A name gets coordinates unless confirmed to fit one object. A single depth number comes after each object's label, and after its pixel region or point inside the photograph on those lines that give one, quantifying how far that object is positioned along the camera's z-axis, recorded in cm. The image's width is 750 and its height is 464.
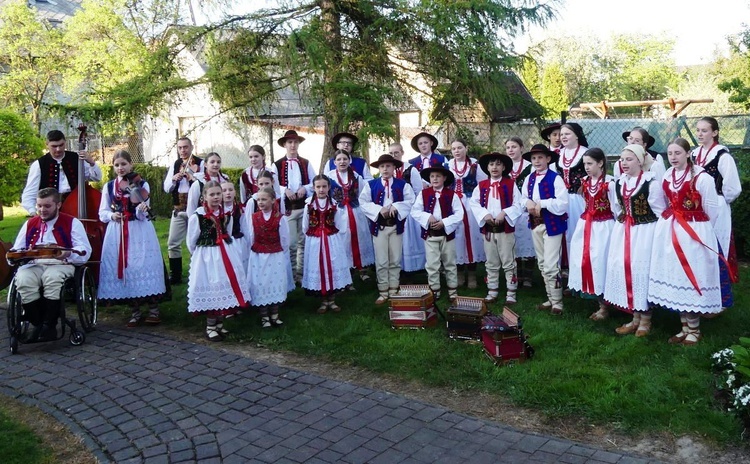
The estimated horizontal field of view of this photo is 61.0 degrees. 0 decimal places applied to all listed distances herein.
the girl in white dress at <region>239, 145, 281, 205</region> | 825
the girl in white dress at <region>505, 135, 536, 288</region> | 775
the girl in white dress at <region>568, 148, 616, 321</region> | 631
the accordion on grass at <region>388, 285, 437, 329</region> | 656
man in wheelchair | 626
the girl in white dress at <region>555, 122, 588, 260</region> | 718
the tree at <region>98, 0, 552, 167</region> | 905
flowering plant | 415
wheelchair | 622
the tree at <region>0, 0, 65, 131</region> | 2553
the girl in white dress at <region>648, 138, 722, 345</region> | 557
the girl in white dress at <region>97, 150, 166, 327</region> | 709
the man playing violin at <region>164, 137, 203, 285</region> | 835
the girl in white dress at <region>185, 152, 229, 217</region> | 765
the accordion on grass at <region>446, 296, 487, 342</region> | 607
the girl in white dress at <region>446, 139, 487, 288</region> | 790
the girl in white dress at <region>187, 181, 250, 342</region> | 646
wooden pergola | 1550
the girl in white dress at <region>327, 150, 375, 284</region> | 777
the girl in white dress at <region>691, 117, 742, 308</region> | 592
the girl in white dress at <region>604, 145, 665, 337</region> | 588
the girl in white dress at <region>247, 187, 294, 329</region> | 675
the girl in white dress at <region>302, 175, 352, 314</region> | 715
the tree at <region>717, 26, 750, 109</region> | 1337
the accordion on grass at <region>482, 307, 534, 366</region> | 546
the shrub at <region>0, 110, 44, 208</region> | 1528
